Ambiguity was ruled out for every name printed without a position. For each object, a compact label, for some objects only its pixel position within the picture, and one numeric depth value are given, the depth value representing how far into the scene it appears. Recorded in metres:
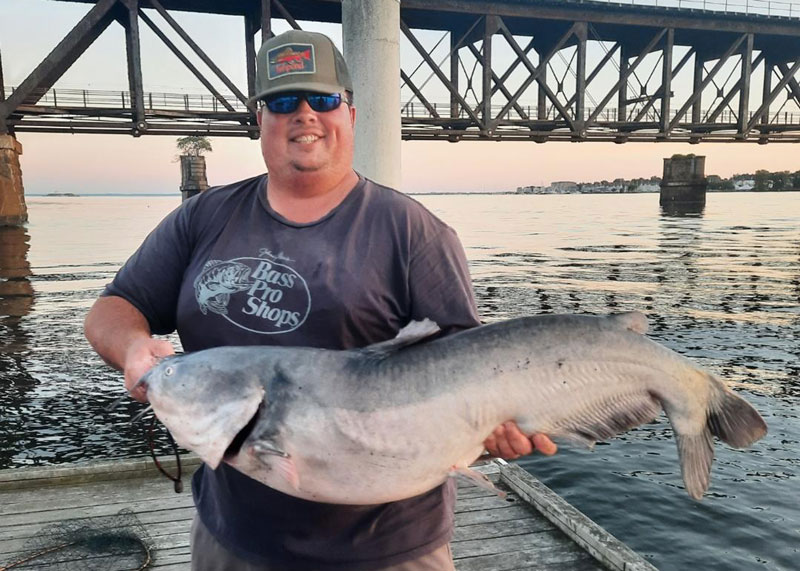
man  2.37
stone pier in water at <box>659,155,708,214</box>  69.38
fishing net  4.41
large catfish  2.19
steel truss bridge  32.19
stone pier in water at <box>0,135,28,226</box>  37.91
